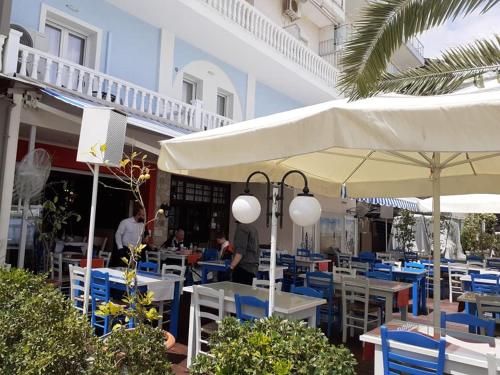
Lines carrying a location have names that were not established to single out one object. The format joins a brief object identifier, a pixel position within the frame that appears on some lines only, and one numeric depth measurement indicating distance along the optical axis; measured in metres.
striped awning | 12.75
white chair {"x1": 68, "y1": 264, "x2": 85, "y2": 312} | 5.67
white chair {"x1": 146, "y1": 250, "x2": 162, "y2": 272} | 9.73
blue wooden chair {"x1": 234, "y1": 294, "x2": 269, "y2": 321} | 4.20
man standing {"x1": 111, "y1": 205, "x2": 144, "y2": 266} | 8.39
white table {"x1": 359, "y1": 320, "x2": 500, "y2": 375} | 2.88
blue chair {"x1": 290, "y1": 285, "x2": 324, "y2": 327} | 5.04
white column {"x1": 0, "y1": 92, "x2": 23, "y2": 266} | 6.28
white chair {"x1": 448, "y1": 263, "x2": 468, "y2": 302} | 9.87
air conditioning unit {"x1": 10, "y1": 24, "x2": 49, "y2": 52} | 7.96
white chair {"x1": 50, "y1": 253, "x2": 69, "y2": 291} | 7.88
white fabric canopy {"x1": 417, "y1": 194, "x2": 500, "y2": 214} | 9.58
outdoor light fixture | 3.18
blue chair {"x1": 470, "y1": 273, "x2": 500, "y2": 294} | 7.34
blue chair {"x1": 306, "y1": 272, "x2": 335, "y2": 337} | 6.57
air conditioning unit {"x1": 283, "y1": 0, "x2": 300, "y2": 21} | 16.02
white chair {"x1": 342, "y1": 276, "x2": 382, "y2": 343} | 6.31
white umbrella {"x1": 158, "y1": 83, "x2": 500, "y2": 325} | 2.51
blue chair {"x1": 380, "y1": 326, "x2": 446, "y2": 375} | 2.97
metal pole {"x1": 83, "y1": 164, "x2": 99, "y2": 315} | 3.95
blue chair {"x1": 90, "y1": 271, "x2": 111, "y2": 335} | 5.40
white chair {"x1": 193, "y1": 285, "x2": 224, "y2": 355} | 4.65
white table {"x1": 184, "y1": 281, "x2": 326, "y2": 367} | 4.21
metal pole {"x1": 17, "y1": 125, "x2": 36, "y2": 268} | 6.93
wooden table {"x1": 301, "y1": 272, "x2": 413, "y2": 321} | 6.12
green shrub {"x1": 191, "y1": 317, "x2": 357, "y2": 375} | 2.14
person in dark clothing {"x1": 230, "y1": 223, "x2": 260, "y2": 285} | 6.62
